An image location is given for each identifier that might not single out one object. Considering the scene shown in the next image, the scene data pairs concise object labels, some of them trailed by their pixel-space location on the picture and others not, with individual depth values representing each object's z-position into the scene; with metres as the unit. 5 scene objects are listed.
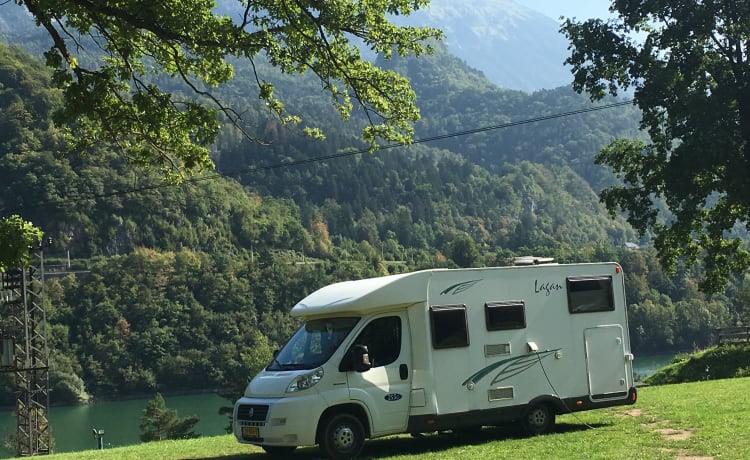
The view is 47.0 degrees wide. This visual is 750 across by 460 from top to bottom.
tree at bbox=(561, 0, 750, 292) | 25.77
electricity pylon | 32.50
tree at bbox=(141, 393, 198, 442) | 52.66
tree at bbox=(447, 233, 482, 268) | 147.12
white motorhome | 11.31
